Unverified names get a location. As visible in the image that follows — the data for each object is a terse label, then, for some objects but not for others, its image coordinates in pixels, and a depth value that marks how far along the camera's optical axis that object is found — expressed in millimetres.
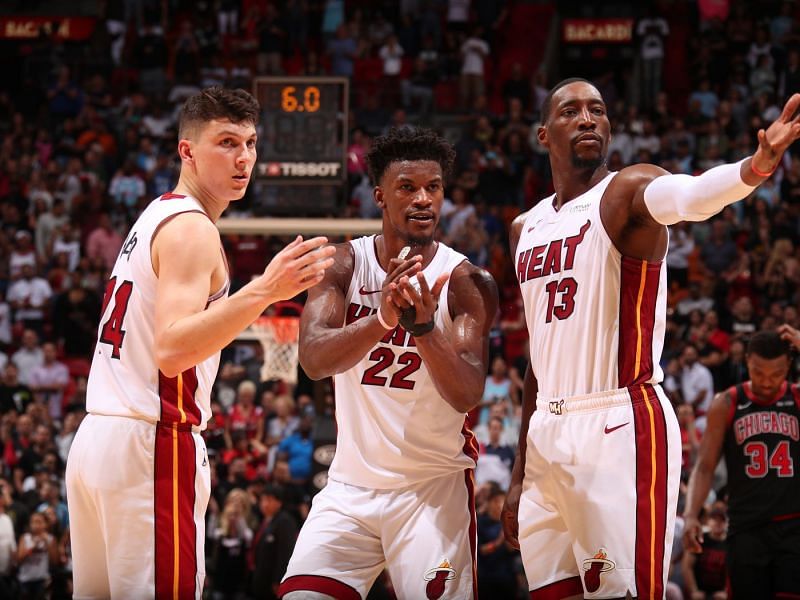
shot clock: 12023
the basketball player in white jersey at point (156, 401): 4266
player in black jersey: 6719
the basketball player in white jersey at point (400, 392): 4730
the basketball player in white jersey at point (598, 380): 4641
